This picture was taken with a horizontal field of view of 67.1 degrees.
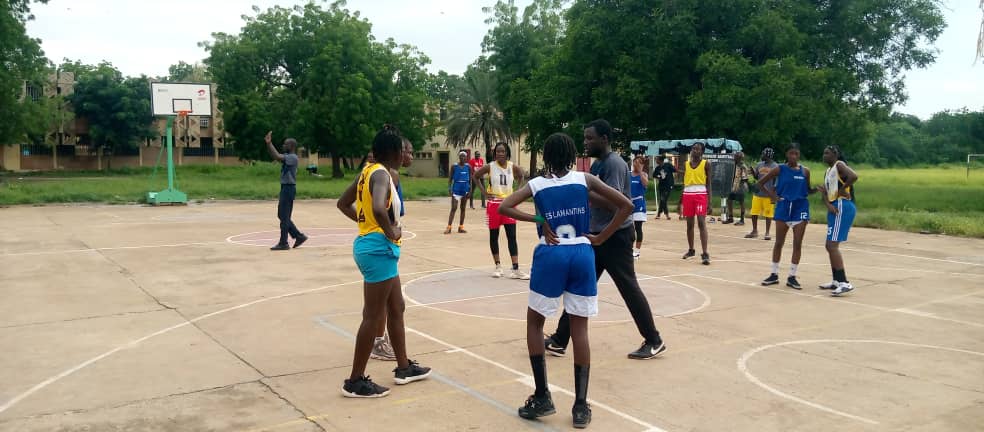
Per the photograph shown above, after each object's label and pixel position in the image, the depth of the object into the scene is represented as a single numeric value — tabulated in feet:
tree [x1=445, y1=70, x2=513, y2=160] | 196.34
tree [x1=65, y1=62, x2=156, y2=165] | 201.36
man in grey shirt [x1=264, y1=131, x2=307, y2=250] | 44.32
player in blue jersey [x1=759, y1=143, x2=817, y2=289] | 33.04
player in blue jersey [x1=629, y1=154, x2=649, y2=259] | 39.91
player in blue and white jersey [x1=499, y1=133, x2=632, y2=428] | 16.46
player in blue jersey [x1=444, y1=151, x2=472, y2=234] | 60.49
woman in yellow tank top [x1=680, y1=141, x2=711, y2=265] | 41.04
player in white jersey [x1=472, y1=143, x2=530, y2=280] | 35.76
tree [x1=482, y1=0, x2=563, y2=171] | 182.29
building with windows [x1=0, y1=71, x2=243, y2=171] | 205.21
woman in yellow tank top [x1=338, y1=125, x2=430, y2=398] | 17.75
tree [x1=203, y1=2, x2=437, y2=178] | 159.53
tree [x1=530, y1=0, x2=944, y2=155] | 98.27
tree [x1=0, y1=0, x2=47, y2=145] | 125.49
